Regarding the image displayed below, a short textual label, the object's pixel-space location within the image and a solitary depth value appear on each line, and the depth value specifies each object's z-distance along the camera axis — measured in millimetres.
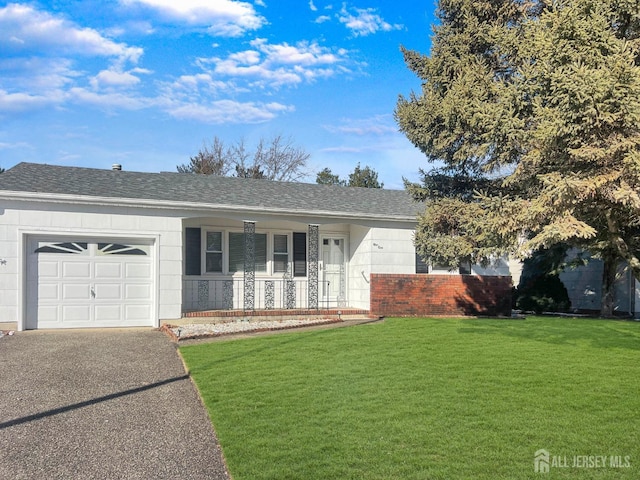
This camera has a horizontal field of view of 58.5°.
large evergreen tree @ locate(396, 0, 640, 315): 8836
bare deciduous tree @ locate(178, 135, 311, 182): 40562
